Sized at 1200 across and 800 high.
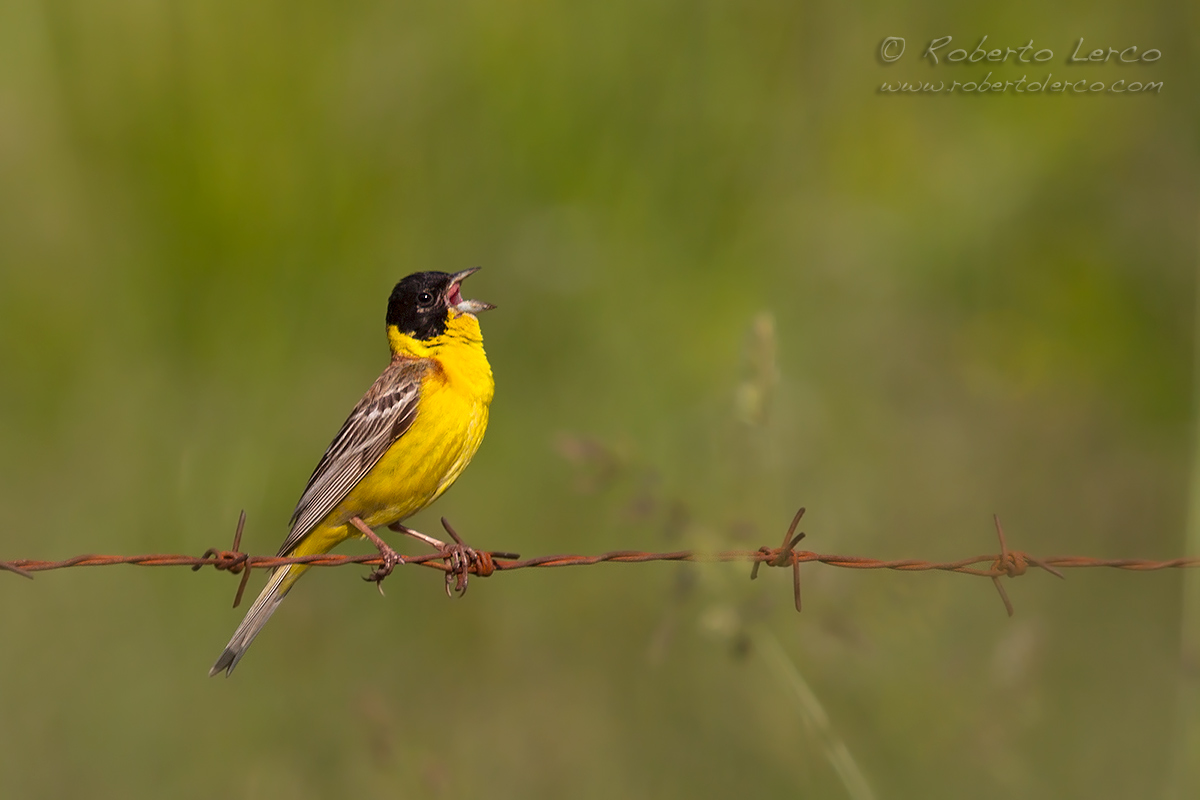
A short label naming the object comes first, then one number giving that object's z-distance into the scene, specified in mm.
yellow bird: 10461
